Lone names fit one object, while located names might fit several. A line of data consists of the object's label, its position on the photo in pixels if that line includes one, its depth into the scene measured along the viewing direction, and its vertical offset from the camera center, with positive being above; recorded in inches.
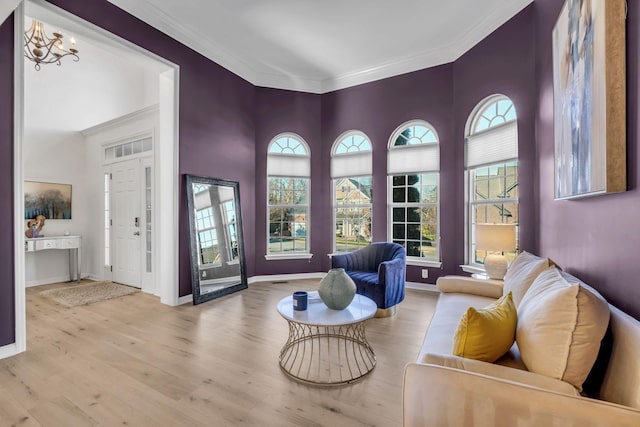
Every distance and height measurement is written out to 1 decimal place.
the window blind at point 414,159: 180.2 +32.8
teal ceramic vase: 91.7 -24.2
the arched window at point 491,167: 143.9 +22.9
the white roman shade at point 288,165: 211.0 +33.5
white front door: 187.3 -5.2
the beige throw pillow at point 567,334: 44.6 -19.0
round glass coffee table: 85.0 -46.9
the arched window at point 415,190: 181.0 +13.3
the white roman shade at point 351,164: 201.5 +32.9
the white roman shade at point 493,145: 141.9 +33.3
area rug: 158.9 -45.2
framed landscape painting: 190.6 +9.8
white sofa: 40.0 -26.2
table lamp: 116.9 -12.4
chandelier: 142.0 +82.4
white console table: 181.0 -19.0
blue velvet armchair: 131.0 -28.1
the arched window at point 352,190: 203.0 +15.6
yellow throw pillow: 52.3 -22.0
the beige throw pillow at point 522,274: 78.1 -17.9
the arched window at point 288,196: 211.8 +12.0
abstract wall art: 55.8 +24.3
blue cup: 92.0 -27.1
